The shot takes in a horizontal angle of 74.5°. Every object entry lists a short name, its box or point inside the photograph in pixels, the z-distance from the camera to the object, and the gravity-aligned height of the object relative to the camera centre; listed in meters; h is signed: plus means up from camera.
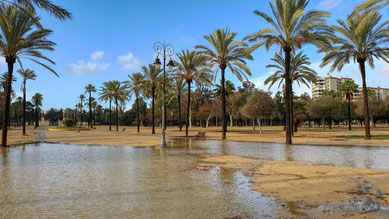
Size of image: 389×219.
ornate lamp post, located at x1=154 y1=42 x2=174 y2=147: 17.65 +4.09
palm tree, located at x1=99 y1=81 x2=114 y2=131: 61.19 +6.79
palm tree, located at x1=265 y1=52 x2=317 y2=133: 31.34 +5.93
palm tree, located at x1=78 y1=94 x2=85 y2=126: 97.81 +9.01
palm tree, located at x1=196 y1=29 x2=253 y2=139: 25.69 +6.85
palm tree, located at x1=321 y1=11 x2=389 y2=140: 22.02 +6.76
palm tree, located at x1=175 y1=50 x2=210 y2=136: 31.72 +6.76
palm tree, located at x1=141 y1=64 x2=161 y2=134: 41.53 +7.19
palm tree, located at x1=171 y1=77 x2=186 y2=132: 49.99 +6.48
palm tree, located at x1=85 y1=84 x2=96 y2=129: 75.44 +9.29
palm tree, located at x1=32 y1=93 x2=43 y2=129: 84.31 +7.64
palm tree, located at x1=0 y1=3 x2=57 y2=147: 18.23 +6.07
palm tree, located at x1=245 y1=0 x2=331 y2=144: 19.53 +7.01
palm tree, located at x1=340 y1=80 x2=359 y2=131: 53.75 +6.33
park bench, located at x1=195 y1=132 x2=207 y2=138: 29.28 -1.78
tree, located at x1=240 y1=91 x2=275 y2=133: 40.59 +2.03
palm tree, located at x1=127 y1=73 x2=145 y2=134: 45.83 +6.94
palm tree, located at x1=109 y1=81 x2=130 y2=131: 60.62 +7.20
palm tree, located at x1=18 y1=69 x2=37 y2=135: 41.16 +7.64
